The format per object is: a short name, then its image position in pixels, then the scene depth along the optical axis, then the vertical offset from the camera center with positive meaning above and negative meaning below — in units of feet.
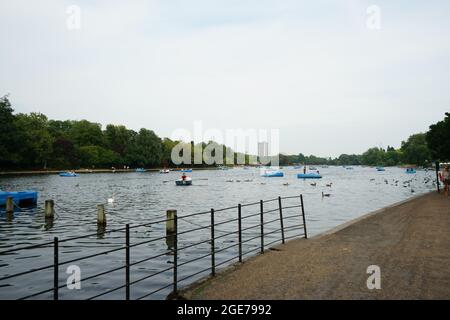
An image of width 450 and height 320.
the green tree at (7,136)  357.61 +28.72
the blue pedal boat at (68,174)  366.02 -6.81
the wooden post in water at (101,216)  84.68 -10.95
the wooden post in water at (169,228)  65.46 -10.90
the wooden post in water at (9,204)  104.81 -10.19
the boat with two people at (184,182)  257.79 -10.30
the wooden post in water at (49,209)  94.88 -10.41
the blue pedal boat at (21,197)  114.57 -9.41
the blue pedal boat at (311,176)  377.09 -9.44
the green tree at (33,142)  386.73 +25.91
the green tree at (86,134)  540.93 +46.18
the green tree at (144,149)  572.51 +26.41
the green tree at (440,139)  145.89 +10.89
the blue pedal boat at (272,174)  440.86 -8.68
